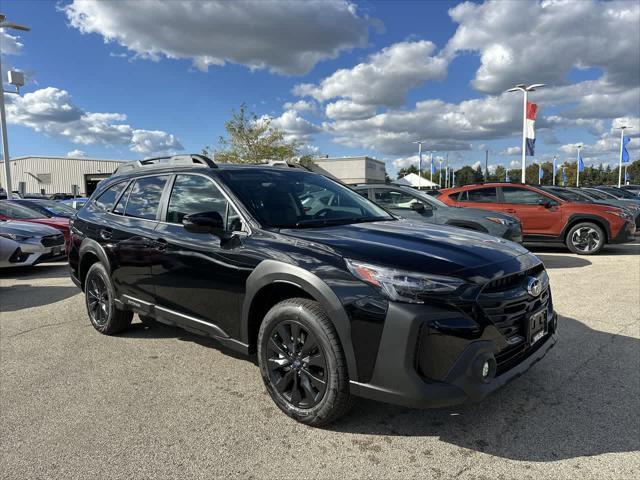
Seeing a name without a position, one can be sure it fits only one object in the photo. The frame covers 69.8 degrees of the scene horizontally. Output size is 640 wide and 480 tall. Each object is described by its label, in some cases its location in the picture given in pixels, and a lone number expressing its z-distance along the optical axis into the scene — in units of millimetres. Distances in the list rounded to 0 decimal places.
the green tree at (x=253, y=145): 34906
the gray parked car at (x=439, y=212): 7984
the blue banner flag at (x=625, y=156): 40338
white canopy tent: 49438
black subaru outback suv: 2443
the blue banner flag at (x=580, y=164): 51450
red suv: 9828
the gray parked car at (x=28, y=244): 8391
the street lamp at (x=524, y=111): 23172
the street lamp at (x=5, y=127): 19859
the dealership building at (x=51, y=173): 60281
